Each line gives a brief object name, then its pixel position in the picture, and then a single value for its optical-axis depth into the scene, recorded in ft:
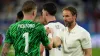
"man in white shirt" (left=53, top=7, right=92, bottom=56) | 41.61
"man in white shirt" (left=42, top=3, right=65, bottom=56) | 44.71
